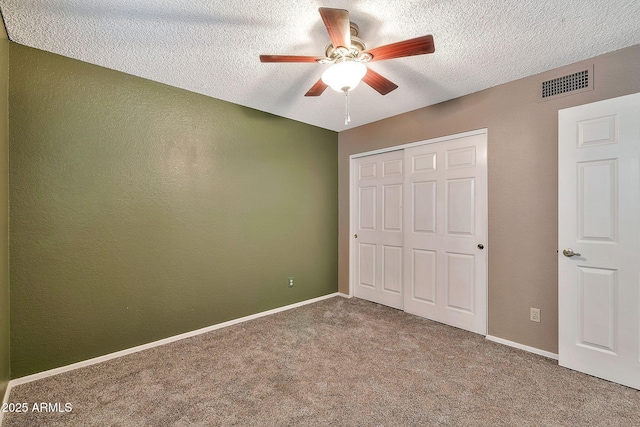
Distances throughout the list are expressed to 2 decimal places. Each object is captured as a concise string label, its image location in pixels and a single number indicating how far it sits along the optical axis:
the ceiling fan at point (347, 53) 1.55
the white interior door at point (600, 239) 2.04
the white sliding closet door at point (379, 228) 3.72
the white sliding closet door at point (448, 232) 2.95
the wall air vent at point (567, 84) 2.31
